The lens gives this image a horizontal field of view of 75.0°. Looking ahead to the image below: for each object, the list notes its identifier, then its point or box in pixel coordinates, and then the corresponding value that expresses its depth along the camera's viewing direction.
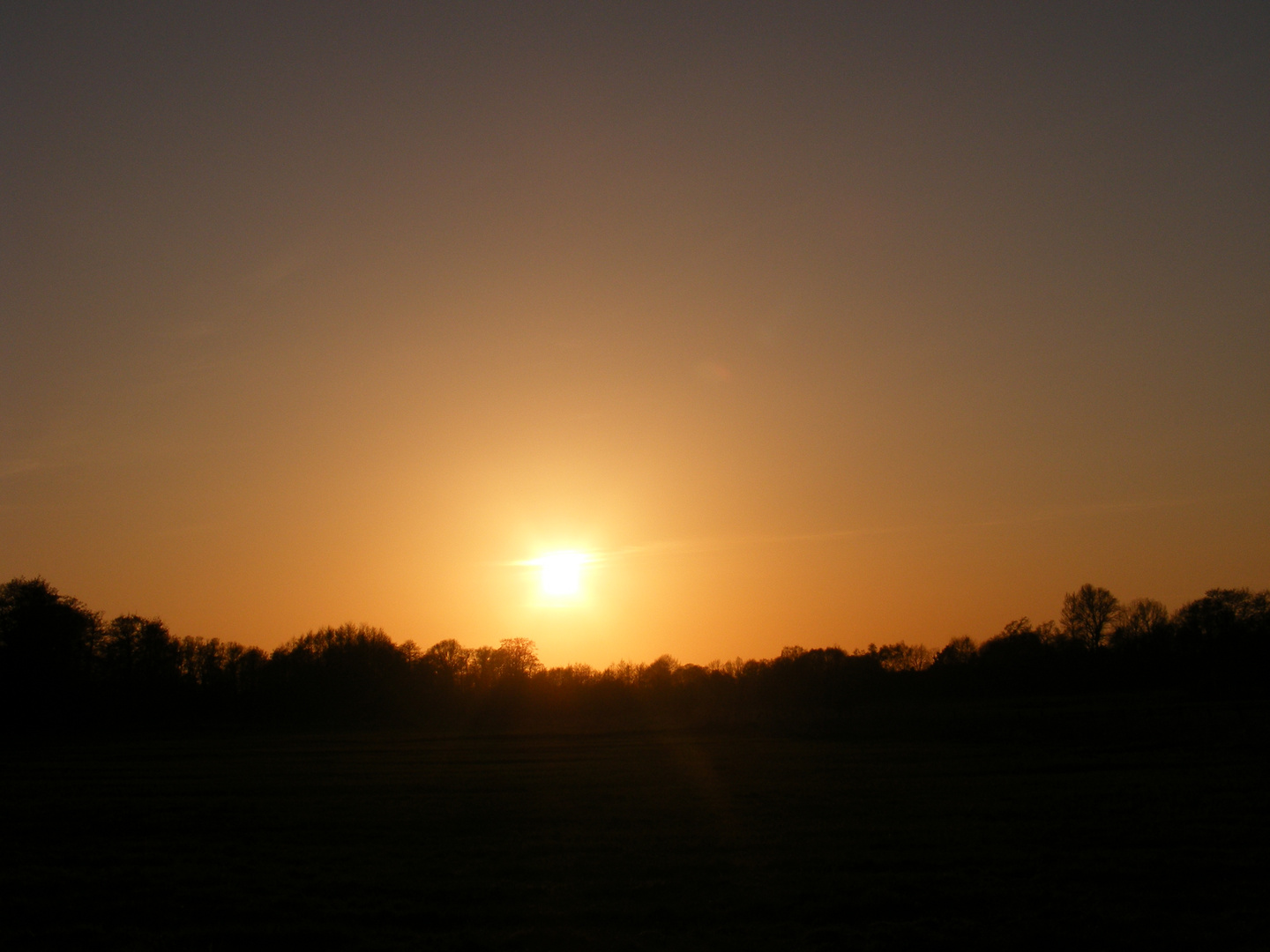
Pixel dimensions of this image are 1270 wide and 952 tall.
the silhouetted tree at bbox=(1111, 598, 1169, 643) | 117.56
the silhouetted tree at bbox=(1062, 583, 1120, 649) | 129.12
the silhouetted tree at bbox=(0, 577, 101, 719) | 86.56
